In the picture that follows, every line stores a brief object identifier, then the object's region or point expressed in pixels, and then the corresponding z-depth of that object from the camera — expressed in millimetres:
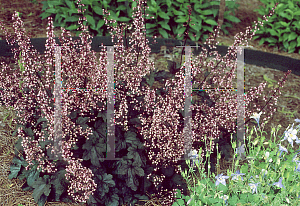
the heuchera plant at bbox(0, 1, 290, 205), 2502
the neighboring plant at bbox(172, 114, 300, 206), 2039
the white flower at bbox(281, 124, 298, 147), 2213
